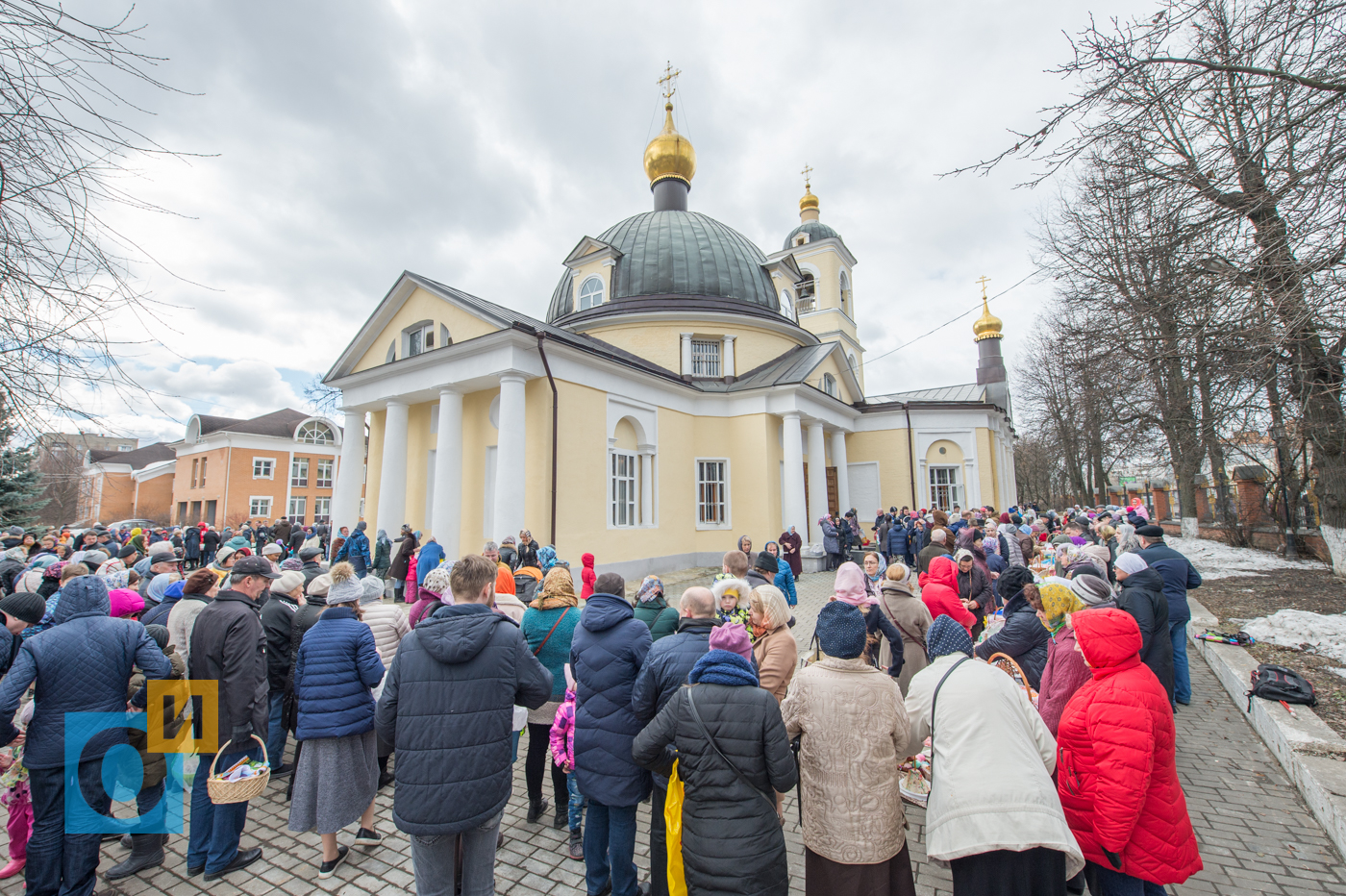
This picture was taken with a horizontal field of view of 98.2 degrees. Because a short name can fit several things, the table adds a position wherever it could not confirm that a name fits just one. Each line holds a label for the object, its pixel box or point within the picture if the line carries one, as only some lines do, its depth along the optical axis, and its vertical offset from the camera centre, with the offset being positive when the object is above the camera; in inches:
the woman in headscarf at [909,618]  186.9 -36.4
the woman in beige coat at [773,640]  141.3 -33.4
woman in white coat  87.9 -44.5
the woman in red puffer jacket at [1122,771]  98.0 -46.1
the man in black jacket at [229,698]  139.5 -45.0
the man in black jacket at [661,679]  116.7 -34.1
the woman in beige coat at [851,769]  98.7 -45.0
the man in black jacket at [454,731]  106.8 -41.0
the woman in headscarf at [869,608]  146.0 -31.2
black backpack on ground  198.8 -65.0
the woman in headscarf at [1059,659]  132.4 -36.0
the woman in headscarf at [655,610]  155.9 -27.9
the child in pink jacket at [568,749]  146.6 -60.7
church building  504.1 +106.0
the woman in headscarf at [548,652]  161.0 -39.2
